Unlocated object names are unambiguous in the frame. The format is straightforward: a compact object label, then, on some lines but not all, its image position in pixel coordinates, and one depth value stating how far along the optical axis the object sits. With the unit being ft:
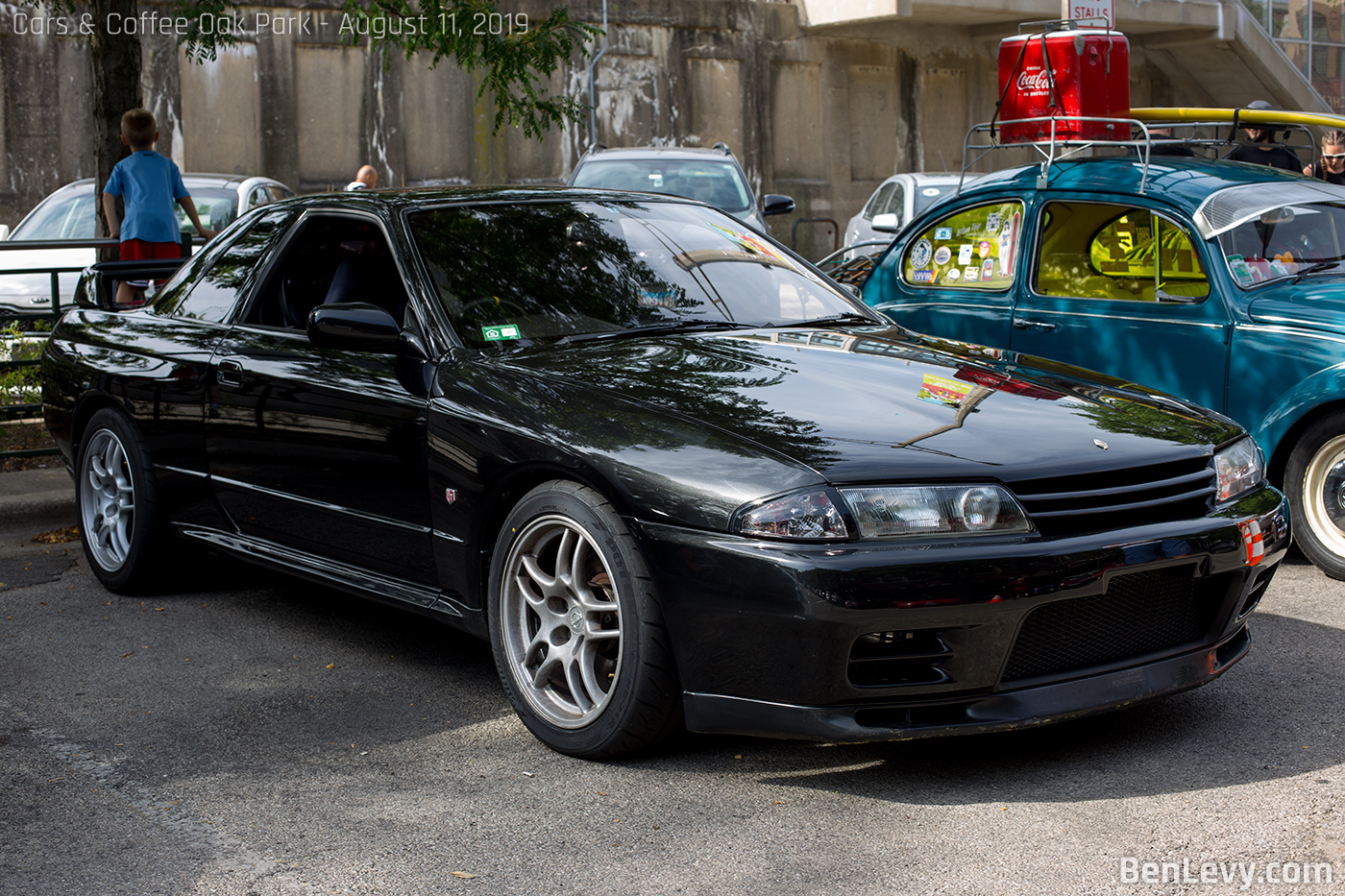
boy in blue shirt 30.42
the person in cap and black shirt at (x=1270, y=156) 33.96
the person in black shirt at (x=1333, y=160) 34.78
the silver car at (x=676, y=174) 45.57
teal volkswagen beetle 19.04
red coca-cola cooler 25.14
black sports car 10.95
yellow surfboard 26.94
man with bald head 46.81
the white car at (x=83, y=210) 38.63
